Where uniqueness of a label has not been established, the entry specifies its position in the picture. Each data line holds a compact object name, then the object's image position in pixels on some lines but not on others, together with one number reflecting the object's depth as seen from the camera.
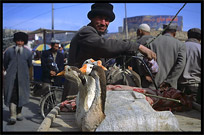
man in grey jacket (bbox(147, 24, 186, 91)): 3.42
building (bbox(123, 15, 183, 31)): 22.16
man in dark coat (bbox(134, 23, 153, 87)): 3.26
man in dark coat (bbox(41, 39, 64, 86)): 5.68
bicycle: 5.29
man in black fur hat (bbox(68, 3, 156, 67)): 2.04
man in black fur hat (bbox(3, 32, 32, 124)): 5.27
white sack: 1.48
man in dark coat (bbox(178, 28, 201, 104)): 3.54
